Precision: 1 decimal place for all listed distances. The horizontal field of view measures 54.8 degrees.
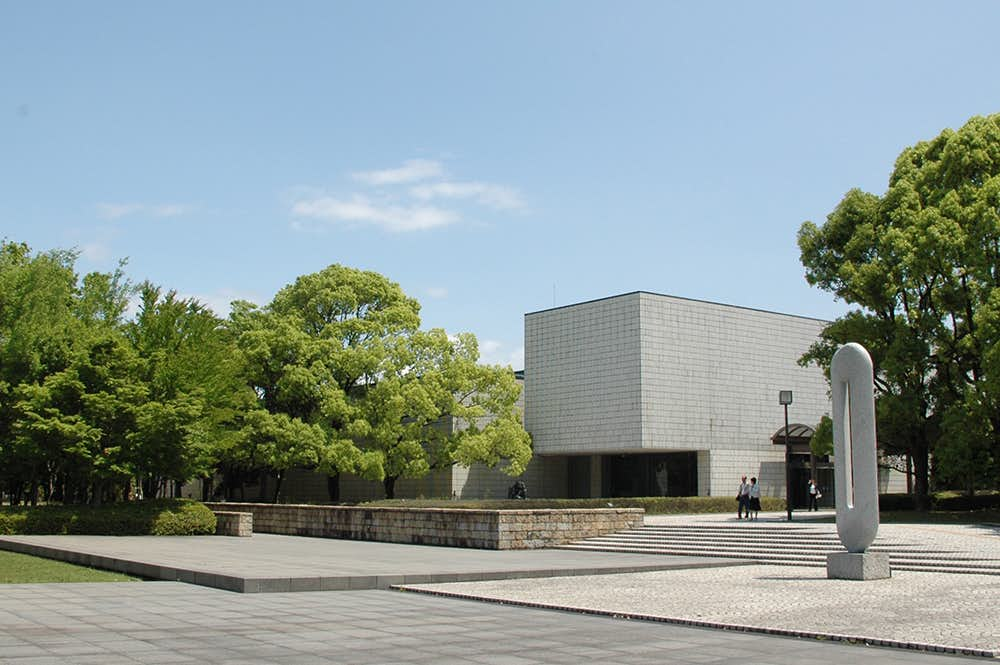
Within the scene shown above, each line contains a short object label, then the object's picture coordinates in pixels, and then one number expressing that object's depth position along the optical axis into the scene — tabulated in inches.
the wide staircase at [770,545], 711.1
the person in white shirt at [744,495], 1229.7
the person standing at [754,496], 1230.9
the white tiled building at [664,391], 1737.2
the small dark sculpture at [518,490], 1599.4
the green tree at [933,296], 1108.5
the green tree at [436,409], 1606.8
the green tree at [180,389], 1115.3
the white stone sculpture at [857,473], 615.2
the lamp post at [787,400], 1123.6
